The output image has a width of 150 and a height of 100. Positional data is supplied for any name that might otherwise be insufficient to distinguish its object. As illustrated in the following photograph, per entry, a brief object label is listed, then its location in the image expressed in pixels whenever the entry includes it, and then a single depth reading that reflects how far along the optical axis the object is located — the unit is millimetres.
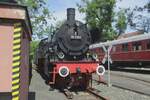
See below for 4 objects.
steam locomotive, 6088
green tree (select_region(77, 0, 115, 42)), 21964
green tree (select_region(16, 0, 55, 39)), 15038
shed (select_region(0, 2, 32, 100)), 3249
